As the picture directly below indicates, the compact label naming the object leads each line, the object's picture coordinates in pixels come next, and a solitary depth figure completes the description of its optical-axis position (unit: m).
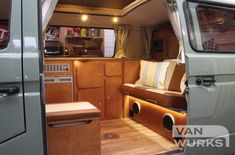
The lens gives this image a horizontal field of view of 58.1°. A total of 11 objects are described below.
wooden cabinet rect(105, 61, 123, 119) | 3.48
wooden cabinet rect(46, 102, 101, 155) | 1.67
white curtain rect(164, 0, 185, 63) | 2.02
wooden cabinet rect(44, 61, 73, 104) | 3.05
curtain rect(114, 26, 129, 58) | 3.77
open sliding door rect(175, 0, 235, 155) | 1.63
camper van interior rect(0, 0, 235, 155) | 1.78
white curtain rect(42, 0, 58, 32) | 1.49
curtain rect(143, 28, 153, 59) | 4.00
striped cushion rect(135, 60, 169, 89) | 3.01
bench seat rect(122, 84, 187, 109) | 2.42
